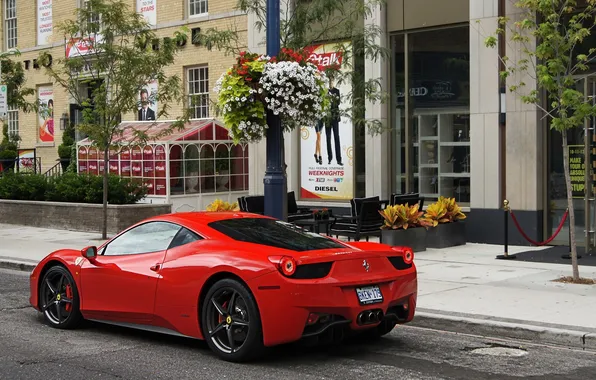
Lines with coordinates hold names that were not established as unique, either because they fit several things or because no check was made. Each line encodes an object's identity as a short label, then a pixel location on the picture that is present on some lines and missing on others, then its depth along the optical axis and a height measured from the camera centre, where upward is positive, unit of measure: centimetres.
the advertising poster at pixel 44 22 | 2944 +552
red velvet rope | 1500 -110
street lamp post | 1219 +18
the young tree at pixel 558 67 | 1144 +142
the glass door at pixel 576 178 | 1516 -14
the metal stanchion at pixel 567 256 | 1445 -147
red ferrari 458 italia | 733 -100
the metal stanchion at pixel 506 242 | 1452 -121
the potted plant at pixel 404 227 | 1542 -100
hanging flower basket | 1175 +118
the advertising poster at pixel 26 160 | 3030 +69
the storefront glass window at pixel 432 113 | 1791 +130
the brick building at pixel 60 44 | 2433 +441
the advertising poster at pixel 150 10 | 2592 +516
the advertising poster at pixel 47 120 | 2986 +210
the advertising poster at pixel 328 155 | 1966 +47
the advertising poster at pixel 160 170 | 2217 +19
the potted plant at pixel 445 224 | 1630 -100
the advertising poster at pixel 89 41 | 1783 +293
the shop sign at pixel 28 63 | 2974 +415
